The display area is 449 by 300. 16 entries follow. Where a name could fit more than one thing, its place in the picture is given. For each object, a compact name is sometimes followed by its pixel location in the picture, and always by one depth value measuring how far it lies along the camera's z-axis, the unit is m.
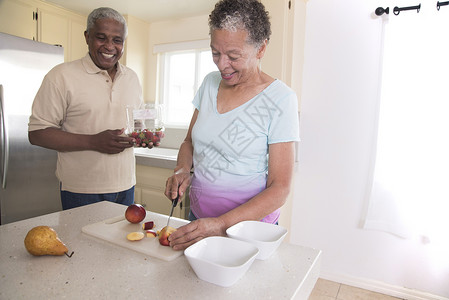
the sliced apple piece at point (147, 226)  1.00
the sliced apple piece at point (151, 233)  0.93
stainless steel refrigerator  2.28
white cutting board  0.84
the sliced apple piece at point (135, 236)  0.89
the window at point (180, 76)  3.33
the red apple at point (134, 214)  1.03
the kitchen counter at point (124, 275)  0.67
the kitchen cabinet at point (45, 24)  2.76
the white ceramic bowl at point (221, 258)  0.68
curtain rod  2.01
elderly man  1.45
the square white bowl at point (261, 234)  0.82
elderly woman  1.01
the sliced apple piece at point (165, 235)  0.87
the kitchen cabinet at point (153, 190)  2.64
